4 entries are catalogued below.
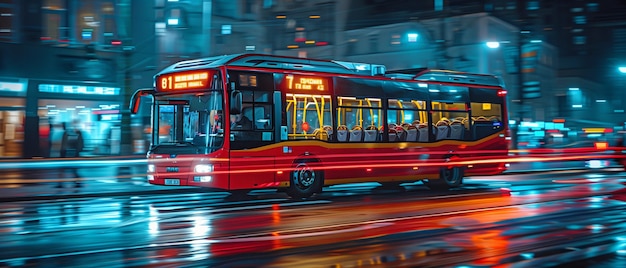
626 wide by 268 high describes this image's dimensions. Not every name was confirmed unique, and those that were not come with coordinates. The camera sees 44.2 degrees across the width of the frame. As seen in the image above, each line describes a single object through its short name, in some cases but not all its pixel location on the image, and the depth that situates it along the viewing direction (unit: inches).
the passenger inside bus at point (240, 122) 634.2
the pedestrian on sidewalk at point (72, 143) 1305.4
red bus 636.1
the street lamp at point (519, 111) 1334.6
